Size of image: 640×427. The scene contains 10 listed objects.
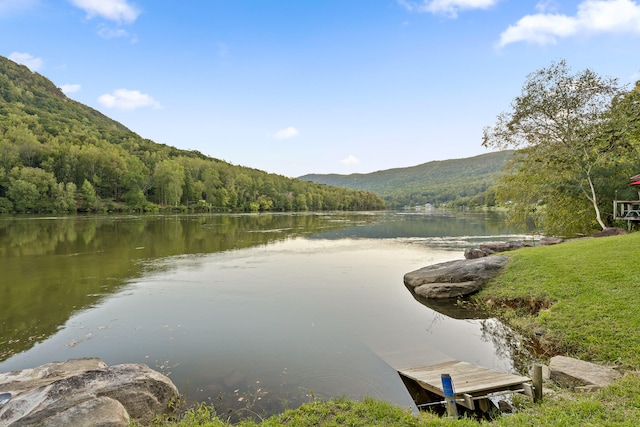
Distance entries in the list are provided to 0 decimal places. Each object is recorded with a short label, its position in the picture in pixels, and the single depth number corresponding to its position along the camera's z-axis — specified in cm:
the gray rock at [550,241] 2270
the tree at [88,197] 8544
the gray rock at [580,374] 642
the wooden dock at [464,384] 638
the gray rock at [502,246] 2273
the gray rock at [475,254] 2159
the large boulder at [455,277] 1520
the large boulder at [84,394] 510
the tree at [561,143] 2473
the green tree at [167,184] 10475
